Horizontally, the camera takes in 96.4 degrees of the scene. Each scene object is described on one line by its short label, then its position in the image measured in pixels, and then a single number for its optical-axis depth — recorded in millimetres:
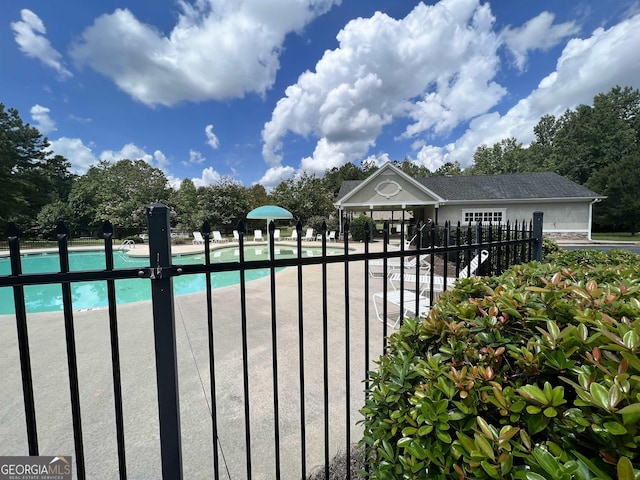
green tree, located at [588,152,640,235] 25109
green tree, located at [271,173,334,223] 29531
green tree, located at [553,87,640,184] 33812
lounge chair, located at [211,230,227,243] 21656
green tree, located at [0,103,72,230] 23828
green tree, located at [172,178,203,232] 26453
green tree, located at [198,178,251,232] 26922
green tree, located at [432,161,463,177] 55603
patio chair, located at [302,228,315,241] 22688
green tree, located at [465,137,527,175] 43062
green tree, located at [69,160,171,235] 27391
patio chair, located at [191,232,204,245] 21275
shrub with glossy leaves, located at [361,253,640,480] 678
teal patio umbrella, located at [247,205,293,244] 14117
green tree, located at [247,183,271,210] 31375
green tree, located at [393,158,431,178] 57250
